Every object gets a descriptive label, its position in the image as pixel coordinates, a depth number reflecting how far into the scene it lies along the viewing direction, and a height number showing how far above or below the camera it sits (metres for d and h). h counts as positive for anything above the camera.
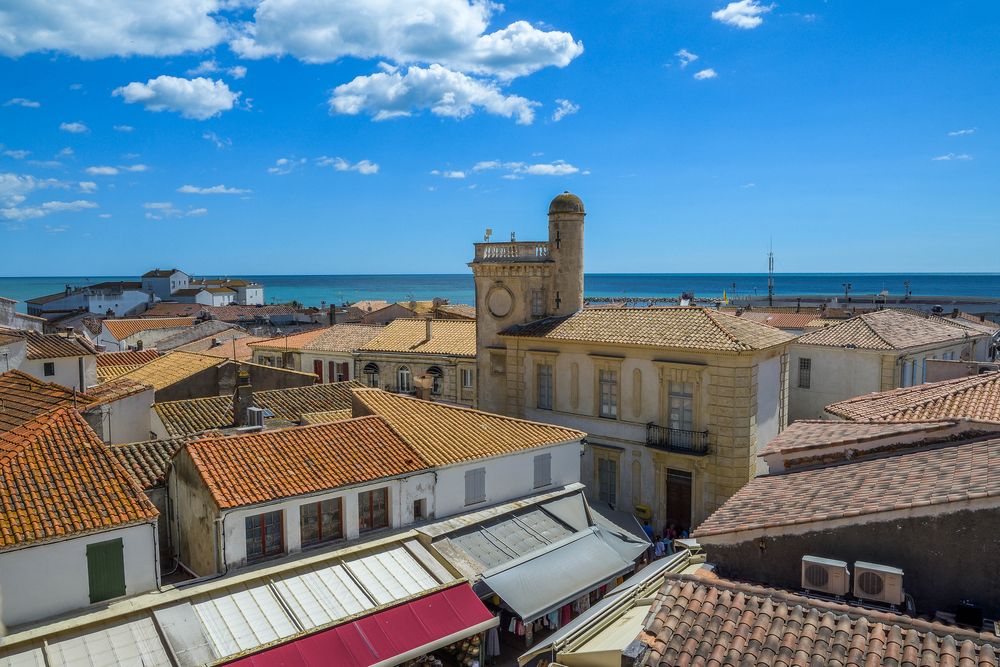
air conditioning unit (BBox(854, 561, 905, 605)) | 8.51 -3.72
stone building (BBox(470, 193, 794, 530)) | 24.47 -3.55
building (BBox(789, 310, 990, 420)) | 31.00 -3.23
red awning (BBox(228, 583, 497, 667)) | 12.87 -7.00
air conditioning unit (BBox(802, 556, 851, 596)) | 8.85 -3.77
